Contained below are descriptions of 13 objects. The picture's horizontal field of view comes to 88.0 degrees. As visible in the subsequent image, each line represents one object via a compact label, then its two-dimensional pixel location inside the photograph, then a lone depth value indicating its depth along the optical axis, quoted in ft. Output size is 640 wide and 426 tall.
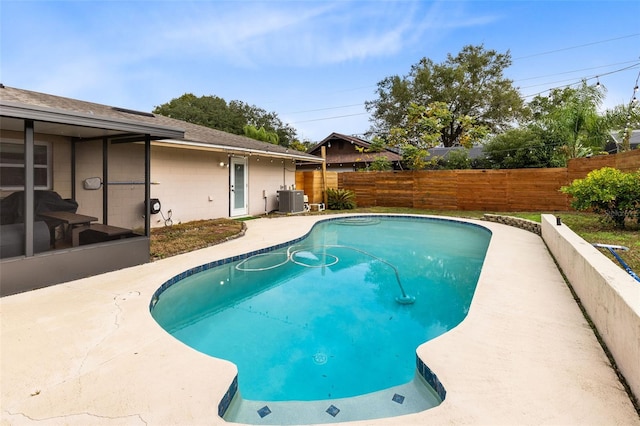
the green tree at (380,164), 56.54
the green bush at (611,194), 22.76
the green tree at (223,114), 104.83
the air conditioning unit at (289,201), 41.34
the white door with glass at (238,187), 36.46
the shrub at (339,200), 48.44
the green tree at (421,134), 49.78
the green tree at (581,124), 41.09
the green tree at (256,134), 66.39
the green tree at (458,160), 53.88
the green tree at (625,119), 38.60
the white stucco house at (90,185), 13.26
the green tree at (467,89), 81.20
